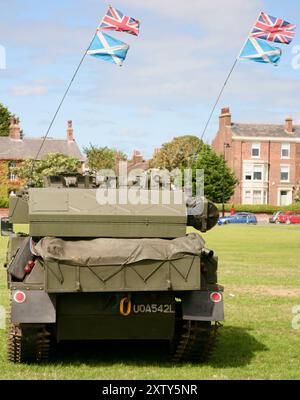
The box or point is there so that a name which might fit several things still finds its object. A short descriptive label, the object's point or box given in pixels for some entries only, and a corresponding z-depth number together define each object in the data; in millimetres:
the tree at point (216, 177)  89062
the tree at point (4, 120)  108875
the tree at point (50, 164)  93812
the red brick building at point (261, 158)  97125
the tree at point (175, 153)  101750
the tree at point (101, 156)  97688
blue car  78750
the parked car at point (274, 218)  81625
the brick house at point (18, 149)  100688
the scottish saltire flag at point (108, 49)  18141
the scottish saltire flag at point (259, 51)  18281
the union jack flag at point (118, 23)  18219
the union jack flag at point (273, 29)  18484
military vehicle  9984
